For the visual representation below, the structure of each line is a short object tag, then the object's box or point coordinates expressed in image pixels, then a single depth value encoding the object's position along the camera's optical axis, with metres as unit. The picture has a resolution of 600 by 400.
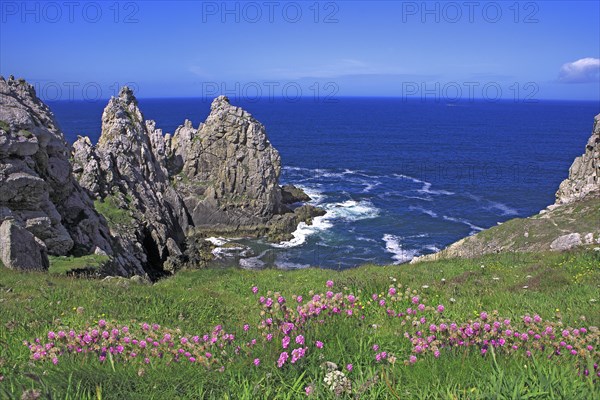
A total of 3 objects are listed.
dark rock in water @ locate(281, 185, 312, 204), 87.97
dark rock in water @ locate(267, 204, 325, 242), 71.84
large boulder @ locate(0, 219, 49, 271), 20.95
